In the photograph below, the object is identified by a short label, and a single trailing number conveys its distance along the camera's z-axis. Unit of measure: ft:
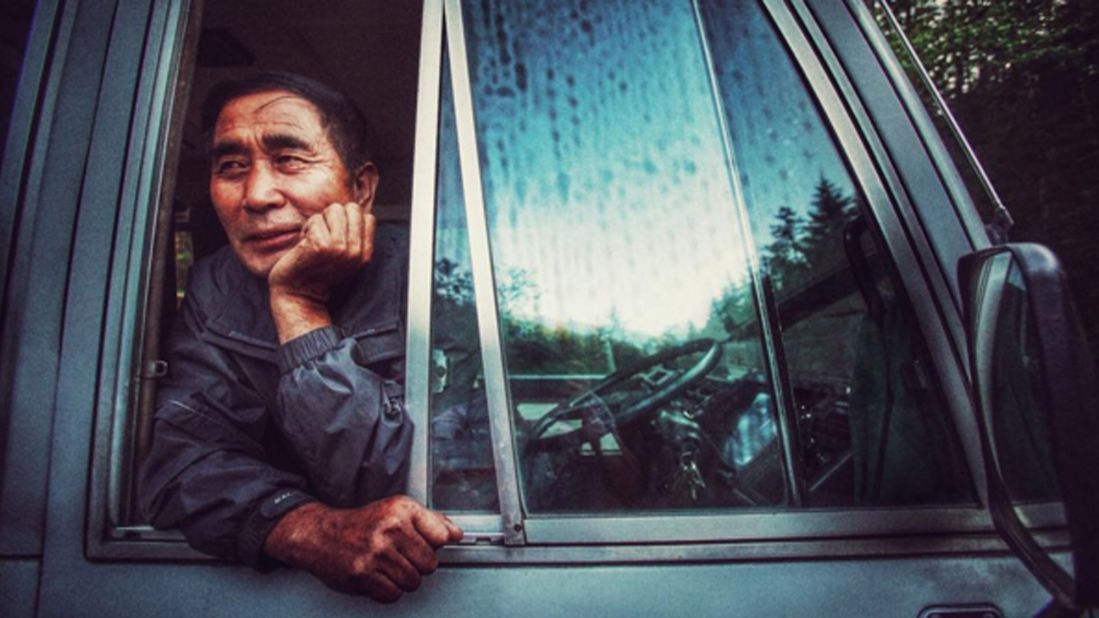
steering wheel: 3.91
